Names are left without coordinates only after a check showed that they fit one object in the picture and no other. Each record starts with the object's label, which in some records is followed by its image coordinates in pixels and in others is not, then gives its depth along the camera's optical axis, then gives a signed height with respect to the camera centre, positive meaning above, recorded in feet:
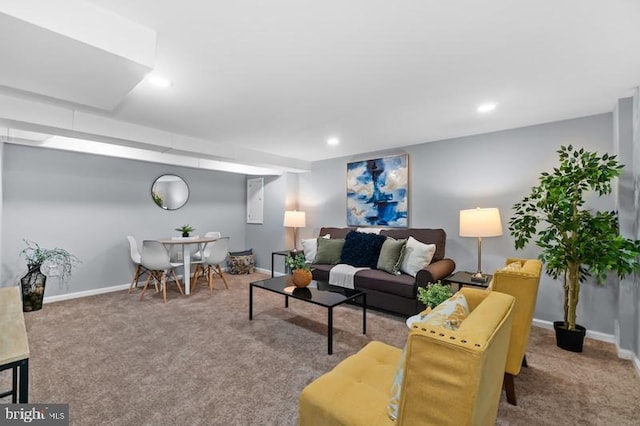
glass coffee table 8.39 -2.65
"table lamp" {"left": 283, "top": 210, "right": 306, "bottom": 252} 16.57 -0.35
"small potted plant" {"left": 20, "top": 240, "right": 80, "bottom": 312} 11.37 -2.47
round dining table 13.76 -1.95
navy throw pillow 12.61 -1.63
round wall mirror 16.10 +1.18
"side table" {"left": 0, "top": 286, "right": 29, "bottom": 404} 3.54 -1.77
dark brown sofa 10.27 -2.54
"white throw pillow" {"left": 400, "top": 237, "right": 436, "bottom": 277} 10.98 -1.68
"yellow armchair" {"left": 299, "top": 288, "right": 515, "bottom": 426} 2.64 -1.68
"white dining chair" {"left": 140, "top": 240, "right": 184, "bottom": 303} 12.87 -2.09
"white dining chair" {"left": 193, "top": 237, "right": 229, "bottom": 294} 14.48 -2.21
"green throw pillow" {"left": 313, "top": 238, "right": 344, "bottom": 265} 13.66 -1.86
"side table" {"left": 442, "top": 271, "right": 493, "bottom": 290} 9.40 -2.26
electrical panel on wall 19.56 +0.96
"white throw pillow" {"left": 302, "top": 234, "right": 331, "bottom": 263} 14.57 -1.81
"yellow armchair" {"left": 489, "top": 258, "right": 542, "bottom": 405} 5.86 -2.09
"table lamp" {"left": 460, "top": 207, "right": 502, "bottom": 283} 9.65 -0.32
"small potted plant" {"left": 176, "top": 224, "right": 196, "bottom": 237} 15.38 -0.96
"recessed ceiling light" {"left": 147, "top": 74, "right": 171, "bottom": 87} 6.95 +3.30
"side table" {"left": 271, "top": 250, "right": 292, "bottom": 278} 15.99 -2.26
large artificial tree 7.34 -0.61
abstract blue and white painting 13.53 +1.10
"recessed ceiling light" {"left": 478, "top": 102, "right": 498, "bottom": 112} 8.58 +3.32
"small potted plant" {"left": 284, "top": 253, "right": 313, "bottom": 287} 9.96 -2.06
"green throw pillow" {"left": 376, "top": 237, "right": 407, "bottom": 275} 11.53 -1.74
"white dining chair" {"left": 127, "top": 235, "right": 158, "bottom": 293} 14.17 -2.29
